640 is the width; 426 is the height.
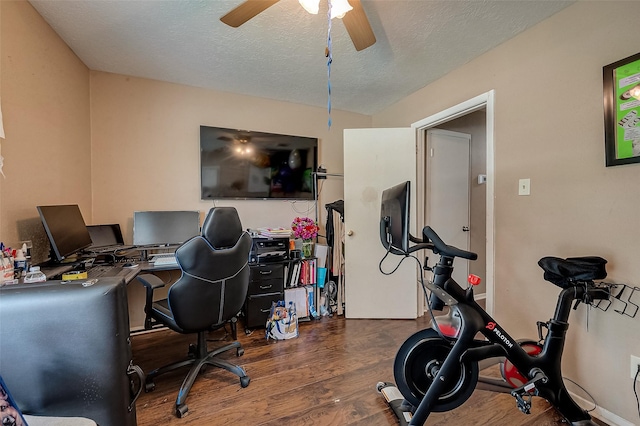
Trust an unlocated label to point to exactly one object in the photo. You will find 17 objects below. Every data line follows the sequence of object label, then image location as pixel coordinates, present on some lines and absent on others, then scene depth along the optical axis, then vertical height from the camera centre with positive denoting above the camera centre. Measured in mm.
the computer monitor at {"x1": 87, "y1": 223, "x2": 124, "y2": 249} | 2219 -206
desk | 2461 -821
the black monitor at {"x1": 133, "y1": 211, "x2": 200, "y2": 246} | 2324 -145
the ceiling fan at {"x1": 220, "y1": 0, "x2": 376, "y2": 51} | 1327 +1043
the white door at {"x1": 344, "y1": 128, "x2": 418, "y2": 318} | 2775 -134
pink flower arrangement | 2777 -203
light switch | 1834 +152
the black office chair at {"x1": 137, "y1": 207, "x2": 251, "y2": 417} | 1535 -478
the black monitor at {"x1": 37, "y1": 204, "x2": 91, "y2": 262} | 1573 -116
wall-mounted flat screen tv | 2727 +512
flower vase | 2791 -419
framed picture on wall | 1348 +515
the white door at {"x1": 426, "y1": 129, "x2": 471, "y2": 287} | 3021 +245
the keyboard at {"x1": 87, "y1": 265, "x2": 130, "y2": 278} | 1647 -396
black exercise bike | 1281 -732
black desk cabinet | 2457 -779
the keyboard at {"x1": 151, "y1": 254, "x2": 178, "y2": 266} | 1976 -384
